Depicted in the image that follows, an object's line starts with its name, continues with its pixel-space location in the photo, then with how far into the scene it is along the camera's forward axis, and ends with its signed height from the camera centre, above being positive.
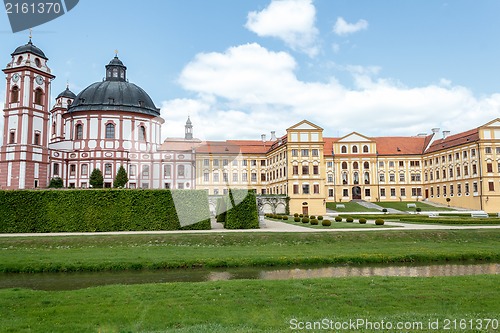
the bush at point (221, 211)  28.41 -0.94
